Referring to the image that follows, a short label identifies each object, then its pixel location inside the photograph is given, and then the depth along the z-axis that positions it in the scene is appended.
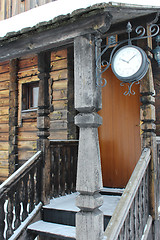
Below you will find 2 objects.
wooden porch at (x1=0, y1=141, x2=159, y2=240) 3.19
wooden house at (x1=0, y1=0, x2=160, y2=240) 3.04
